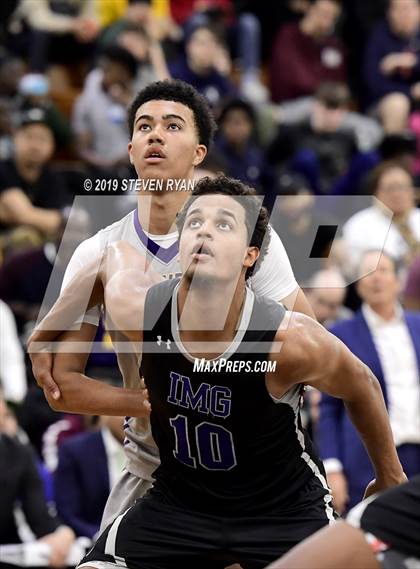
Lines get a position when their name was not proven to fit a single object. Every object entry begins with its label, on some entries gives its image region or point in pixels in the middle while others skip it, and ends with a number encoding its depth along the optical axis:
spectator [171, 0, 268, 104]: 12.76
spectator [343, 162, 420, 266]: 8.92
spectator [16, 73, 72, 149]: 10.82
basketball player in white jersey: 4.99
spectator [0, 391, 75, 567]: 7.20
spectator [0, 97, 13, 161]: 10.36
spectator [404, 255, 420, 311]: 7.91
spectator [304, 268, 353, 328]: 8.17
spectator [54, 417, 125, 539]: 7.57
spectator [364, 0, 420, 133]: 12.77
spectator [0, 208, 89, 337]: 8.87
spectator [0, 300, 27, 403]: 8.16
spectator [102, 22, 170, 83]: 11.66
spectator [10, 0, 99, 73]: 11.96
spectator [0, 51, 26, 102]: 11.09
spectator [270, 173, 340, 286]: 5.88
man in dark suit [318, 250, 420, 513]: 7.13
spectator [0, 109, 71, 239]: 9.70
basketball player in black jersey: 4.36
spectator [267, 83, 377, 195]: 10.95
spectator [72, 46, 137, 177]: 10.88
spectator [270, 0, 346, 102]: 12.87
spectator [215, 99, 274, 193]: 10.88
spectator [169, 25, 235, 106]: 11.77
